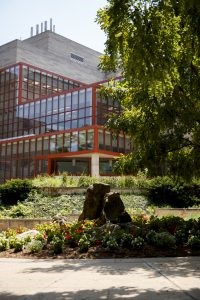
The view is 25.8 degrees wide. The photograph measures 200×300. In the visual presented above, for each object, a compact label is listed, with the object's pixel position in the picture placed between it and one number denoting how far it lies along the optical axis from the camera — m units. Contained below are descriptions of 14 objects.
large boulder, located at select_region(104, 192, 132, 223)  14.12
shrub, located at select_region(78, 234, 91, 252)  11.25
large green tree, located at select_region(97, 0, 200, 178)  6.34
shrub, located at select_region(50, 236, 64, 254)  11.31
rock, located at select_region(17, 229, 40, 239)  13.17
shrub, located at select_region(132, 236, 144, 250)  11.09
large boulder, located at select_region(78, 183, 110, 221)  15.18
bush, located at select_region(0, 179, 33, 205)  26.50
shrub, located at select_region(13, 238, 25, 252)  12.06
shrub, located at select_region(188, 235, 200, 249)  11.08
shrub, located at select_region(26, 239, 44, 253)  11.60
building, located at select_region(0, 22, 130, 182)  48.59
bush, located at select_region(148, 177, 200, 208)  24.64
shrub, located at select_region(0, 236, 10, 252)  12.34
